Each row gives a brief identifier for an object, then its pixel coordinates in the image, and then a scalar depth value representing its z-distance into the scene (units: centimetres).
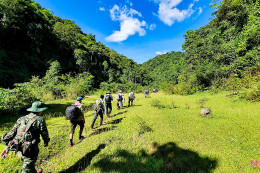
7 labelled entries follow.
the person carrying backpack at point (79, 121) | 467
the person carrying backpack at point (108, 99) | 836
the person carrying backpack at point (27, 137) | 235
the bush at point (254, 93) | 948
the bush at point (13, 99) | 849
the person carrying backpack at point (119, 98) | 1110
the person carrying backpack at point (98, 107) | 642
